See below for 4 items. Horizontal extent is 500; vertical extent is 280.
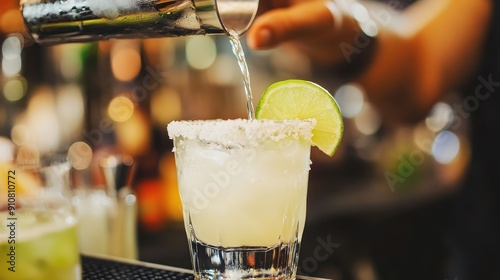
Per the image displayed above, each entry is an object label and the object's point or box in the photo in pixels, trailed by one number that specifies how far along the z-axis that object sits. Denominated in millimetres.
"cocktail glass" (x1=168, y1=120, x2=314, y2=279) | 565
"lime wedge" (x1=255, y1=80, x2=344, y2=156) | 589
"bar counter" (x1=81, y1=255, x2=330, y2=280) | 601
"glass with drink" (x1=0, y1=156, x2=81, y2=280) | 576
